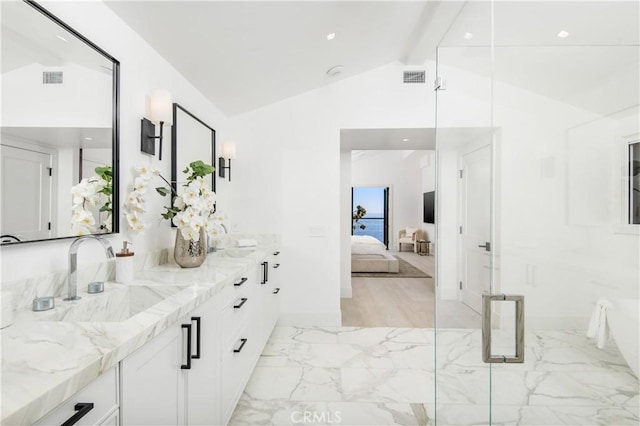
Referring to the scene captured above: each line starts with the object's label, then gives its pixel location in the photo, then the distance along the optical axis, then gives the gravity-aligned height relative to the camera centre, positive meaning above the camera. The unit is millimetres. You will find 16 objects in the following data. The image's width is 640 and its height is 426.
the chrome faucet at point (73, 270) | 1236 -230
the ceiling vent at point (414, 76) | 3326 +1457
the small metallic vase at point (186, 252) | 1924 -241
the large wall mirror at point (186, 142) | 2260 +575
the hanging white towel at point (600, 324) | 1159 -408
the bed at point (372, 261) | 6121 -920
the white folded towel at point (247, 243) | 3016 -284
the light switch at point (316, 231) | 3404 -188
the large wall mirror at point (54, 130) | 1082 +333
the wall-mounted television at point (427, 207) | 8657 +200
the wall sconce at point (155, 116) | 1860 +576
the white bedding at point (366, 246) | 6820 -747
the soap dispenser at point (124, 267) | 1511 -261
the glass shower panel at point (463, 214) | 1449 +1
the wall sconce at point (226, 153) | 3170 +606
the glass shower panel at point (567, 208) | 1137 +25
